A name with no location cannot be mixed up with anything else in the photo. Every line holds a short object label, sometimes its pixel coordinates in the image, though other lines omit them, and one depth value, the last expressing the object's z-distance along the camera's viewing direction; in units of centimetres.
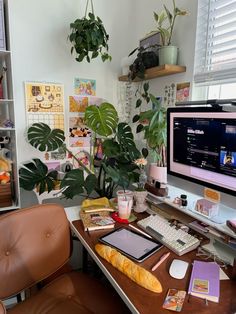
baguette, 80
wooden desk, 72
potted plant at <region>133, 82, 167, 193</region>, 141
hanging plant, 171
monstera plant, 177
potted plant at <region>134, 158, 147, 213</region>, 135
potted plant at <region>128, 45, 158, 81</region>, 168
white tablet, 97
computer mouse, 86
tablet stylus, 112
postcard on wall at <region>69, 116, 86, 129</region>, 207
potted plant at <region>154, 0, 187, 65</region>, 157
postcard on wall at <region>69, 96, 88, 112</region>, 204
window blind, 132
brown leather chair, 104
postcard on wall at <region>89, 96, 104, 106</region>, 212
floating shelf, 154
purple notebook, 77
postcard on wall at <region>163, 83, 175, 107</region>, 173
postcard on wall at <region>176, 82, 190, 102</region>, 158
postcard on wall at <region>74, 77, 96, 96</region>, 204
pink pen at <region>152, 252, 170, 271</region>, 91
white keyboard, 101
